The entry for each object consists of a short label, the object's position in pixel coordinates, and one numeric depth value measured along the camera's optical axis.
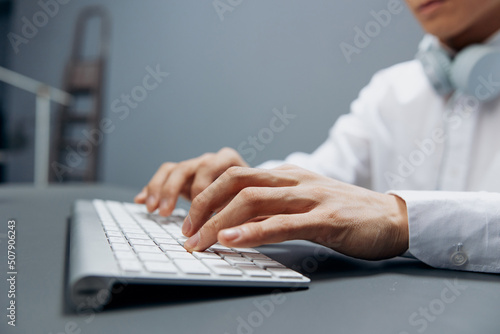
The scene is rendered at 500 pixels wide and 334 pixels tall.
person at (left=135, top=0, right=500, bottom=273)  0.41
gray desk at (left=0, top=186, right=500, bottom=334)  0.25
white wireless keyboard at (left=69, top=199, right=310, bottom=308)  0.26
